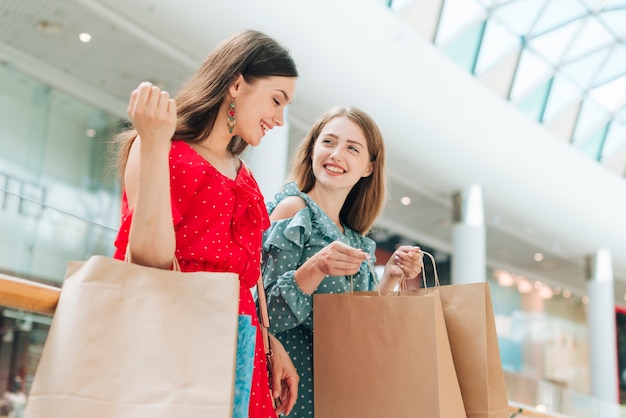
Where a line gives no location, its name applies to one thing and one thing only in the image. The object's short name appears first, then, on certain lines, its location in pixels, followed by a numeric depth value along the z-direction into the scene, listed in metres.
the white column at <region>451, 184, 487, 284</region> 12.14
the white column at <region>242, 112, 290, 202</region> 7.87
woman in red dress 1.42
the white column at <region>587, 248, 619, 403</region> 15.95
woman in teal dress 2.17
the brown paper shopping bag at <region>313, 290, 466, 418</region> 1.84
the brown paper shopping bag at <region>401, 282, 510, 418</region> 1.97
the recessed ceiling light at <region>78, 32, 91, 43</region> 7.89
